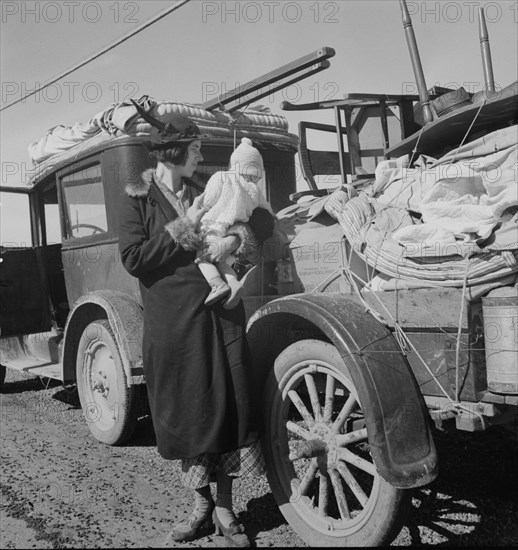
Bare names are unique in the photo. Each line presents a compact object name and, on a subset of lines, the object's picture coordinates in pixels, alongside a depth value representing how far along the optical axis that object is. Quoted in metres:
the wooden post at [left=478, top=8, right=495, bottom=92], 3.44
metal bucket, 2.01
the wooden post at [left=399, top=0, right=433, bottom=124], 3.41
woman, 2.55
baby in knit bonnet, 2.61
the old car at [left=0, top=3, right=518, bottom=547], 2.15
